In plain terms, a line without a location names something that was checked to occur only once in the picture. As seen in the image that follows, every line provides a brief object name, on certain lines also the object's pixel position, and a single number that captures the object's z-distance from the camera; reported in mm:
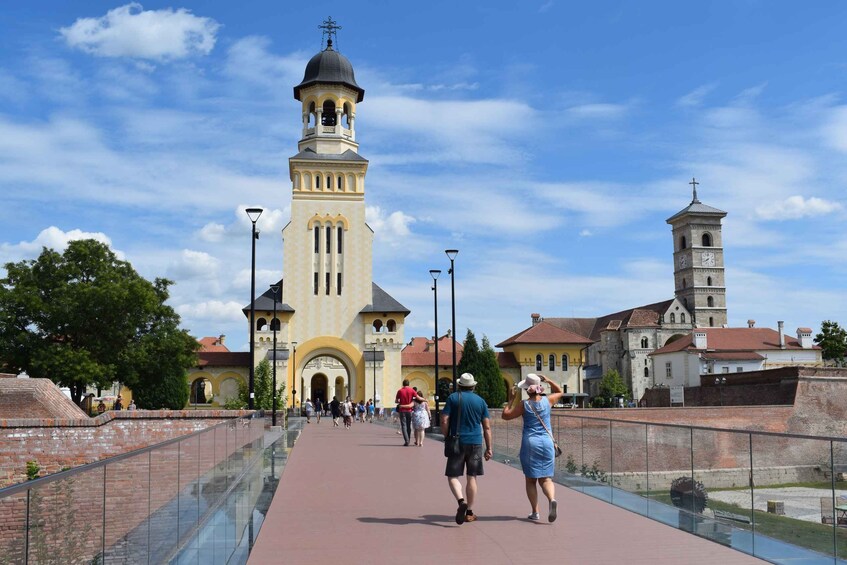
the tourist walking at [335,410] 42688
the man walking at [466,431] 10023
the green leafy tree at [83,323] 48719
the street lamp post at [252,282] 29594
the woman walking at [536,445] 9789
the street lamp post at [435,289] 38894
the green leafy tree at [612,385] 90500
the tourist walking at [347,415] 38812
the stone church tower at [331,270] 65812
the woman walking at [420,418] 22906
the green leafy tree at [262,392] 47344
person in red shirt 23953
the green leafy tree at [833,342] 86562
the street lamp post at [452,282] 34231
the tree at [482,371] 67688
